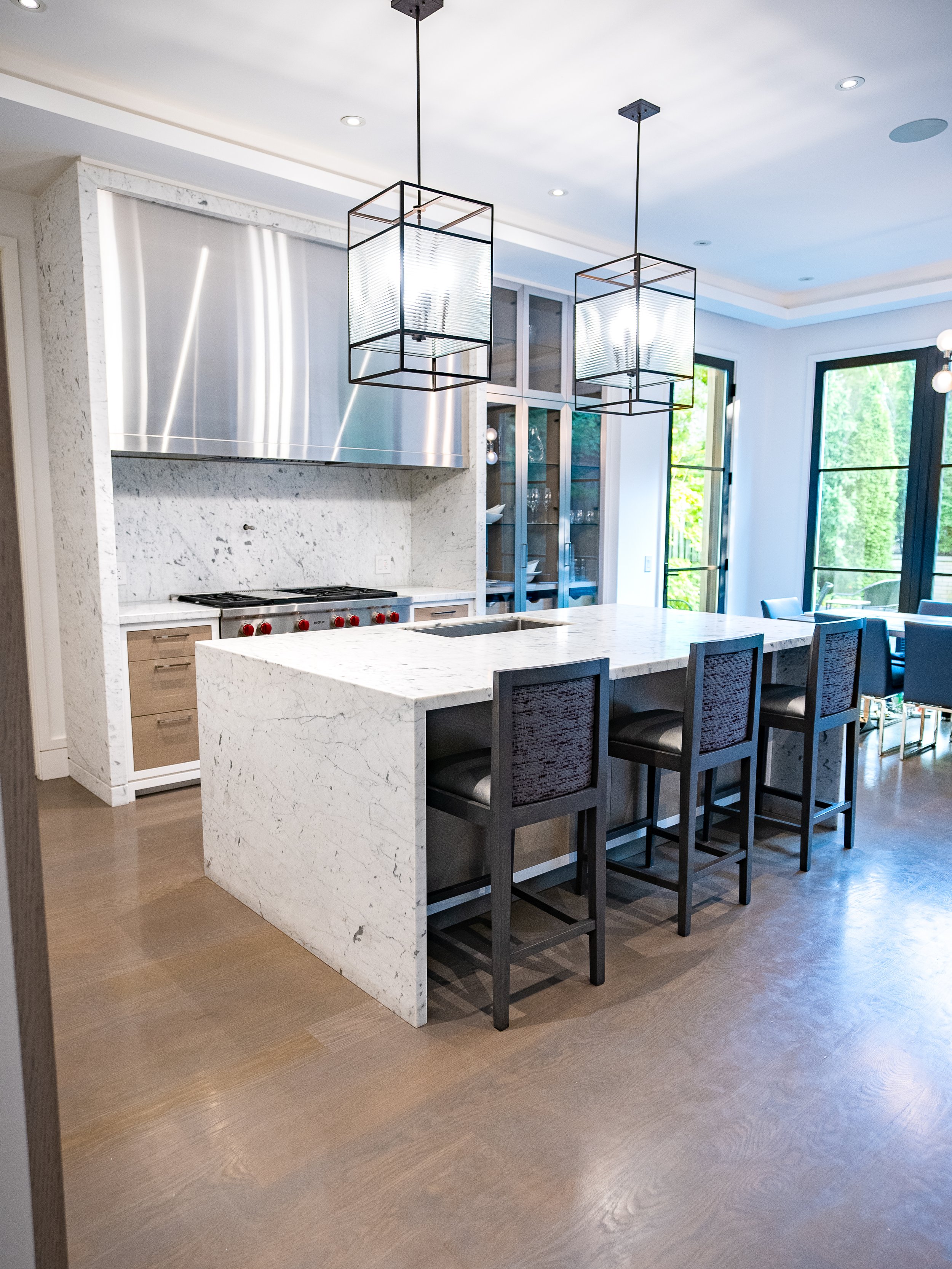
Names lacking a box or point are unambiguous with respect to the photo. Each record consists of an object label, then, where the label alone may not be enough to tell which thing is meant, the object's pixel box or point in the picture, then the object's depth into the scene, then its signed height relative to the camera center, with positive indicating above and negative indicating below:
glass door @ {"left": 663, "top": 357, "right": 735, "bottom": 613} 6.84 +0.14
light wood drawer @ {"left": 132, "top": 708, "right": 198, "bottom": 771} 4.05 -1.07
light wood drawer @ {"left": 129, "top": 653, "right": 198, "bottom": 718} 4.01 -0.81
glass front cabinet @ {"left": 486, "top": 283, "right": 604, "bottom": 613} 5.43 +0.34
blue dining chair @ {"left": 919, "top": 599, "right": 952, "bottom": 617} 5.70 -0.63
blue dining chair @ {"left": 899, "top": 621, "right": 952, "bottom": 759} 4.57 -0.81
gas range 4.25 -0.50
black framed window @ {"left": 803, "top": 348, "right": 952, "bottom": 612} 6.45 +0.23
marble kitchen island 2.22 -0.71
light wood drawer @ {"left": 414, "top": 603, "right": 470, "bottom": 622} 5.11 -0.60
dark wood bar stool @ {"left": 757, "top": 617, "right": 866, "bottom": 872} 3.20 -0.73
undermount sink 3.49 -0.47
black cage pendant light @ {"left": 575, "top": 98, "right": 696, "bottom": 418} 3.26 +0.67
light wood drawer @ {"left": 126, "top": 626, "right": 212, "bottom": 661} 3.99 -0.60
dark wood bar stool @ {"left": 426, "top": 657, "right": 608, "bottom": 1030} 2.19 -0.71
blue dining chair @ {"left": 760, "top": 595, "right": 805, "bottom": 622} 5.56 -0.63
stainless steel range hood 3.88 +0.80
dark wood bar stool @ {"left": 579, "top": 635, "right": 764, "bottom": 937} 2.71 -0.73
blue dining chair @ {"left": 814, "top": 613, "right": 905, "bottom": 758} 4.97 -0.90
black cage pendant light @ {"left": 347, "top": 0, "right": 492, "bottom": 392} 2.50 +0.68
